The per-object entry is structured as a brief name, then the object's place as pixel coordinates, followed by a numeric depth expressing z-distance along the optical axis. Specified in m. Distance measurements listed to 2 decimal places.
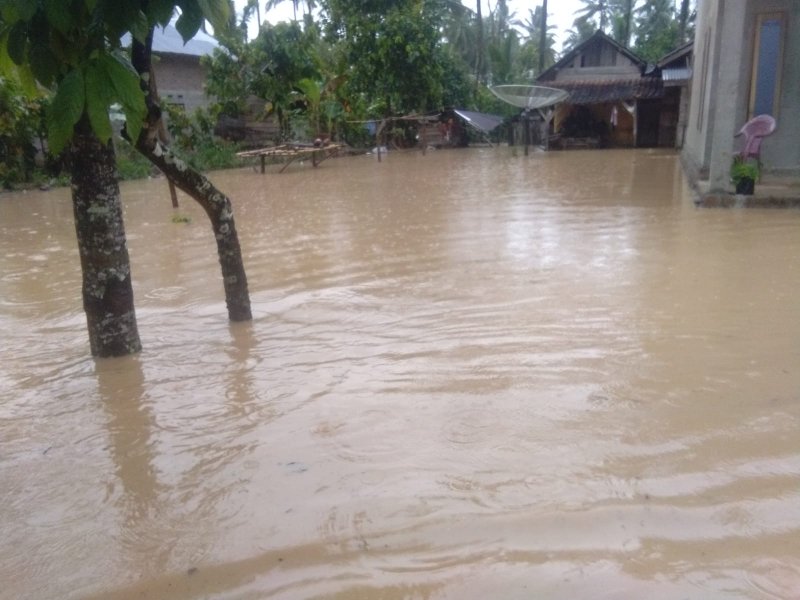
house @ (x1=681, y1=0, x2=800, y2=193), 9.88
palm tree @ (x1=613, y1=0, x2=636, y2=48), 36.56
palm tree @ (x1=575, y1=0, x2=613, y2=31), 46.66
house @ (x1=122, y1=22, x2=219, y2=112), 24.87
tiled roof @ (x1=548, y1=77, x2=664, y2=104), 26.59
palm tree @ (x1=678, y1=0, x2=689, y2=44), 32.22
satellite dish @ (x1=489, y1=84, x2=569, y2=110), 24.11
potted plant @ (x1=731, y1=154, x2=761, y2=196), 9.95
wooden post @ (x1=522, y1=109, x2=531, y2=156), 25.64
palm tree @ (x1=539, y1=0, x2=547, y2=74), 32.11
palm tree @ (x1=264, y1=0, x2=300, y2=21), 43.78
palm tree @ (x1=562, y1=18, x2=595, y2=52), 47.72
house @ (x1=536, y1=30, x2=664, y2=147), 27.00
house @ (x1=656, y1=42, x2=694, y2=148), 22.83
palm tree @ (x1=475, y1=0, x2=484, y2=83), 36.47
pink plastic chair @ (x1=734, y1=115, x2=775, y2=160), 10.47
